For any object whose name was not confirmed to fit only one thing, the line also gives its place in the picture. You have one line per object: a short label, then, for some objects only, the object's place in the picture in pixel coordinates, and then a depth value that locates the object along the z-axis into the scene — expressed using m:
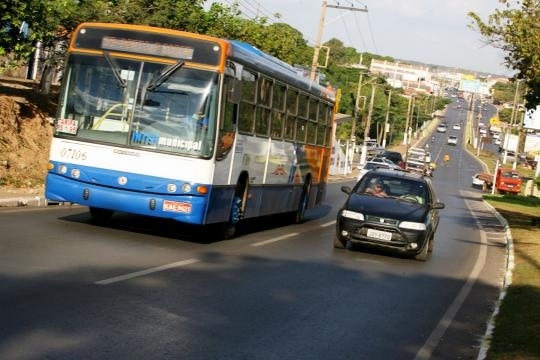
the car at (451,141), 142.61
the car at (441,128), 171.50
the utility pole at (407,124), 121.30
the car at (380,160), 56.47
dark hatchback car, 15.96
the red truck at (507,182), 67.44
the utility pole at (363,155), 74.69
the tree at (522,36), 20.83
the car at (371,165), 47.97
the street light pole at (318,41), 47.22
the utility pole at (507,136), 86.31
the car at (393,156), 69.00
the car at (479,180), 72.67
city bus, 13.37
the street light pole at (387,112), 117.78
